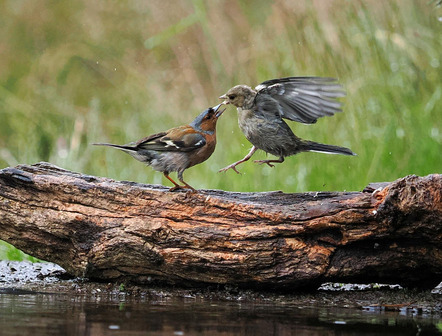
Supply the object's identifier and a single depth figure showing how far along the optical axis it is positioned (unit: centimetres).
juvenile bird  1188
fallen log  1020
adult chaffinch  1215
